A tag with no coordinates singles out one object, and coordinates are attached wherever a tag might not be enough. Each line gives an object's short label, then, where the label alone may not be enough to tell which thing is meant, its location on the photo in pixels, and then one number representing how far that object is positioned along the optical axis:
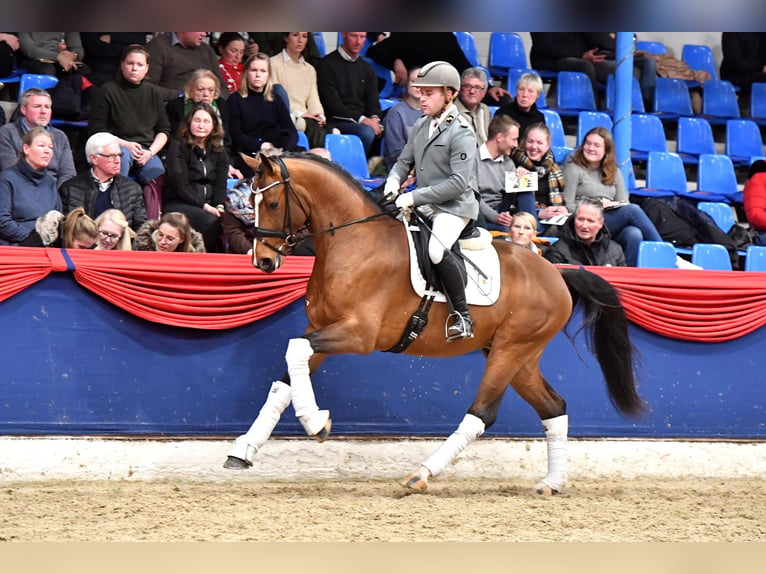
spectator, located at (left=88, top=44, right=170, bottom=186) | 14.30
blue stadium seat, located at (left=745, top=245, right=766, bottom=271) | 17.23
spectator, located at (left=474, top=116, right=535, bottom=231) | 15.15
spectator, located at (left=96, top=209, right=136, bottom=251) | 12.08
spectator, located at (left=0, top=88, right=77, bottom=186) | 13.62
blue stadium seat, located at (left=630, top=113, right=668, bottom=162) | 20.91
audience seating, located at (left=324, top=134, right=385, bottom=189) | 16.56
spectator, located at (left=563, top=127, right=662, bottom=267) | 15.75
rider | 10.38
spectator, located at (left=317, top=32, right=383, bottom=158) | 17.56
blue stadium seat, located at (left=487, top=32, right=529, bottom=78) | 21.23
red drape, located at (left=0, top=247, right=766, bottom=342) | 11.12
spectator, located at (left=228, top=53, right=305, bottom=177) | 15.30
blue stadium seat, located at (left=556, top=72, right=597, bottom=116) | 21.17
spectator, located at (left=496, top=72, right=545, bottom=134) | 16.97
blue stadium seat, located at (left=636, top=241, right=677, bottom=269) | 15.52
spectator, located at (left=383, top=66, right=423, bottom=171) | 16.56
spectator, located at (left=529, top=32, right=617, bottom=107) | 21.48
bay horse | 10.02
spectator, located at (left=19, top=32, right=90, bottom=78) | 16.22
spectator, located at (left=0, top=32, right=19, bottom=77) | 16.05
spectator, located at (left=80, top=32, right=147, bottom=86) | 16.27
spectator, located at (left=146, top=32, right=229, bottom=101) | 16.17
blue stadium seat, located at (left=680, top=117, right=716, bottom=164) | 21.47
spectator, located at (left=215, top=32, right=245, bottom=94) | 17.12
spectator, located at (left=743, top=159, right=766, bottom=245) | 18.42
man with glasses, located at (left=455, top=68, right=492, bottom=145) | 16.12
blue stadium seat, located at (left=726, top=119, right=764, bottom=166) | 21.62
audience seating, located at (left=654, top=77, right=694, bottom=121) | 22.20
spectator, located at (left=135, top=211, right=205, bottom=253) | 12.18
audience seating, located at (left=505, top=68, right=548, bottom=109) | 20.45
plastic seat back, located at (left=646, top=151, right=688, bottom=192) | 19.47
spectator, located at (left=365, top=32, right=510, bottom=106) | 18.97
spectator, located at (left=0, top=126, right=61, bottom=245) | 12.46
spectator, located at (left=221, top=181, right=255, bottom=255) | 13.10
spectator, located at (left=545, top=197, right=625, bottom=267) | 13.69
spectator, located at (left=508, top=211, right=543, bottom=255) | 13.16
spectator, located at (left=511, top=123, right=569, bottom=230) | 15.53
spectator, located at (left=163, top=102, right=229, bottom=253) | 13.73
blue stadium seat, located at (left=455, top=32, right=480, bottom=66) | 20.77
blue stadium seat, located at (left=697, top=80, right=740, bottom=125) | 22.58
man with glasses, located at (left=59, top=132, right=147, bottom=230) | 12.88
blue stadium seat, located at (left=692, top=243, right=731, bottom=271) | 16.98
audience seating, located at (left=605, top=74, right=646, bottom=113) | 21.44
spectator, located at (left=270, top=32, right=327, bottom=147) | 16.97
